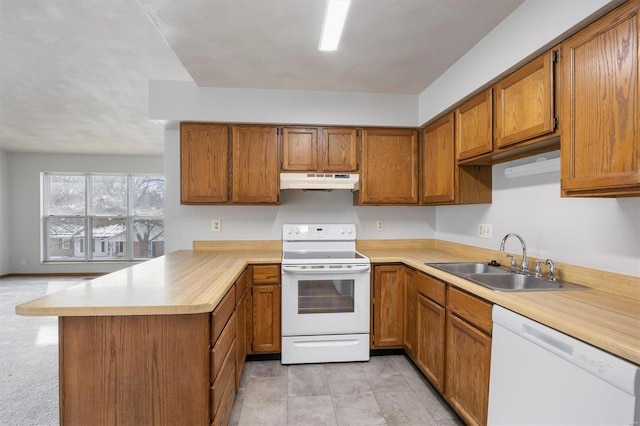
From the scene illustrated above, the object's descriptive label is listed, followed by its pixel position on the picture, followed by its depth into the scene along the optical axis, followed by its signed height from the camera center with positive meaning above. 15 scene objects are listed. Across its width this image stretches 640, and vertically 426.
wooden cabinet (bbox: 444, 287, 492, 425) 1.60 -0.80
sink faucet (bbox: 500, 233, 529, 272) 1.93 -0.30
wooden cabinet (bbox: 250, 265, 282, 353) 2.61 -0.82
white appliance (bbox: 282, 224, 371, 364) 2.59 -0.81
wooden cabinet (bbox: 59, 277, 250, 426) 1.29 -0.66
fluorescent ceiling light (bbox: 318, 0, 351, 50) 1.51 +1.00
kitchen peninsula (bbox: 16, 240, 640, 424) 1.26 -0.53
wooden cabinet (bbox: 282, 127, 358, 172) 2.92 +0.59
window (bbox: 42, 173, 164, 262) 6.36 -0.09
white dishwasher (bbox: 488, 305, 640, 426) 0.94 -0.60
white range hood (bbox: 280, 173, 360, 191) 2.86 +0.29
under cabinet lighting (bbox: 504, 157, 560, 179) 1.80 +0.27
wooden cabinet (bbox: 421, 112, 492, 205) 2.44 +0.30
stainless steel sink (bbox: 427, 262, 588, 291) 1.68 -0.40
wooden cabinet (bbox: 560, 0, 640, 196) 1.18 +0.43
